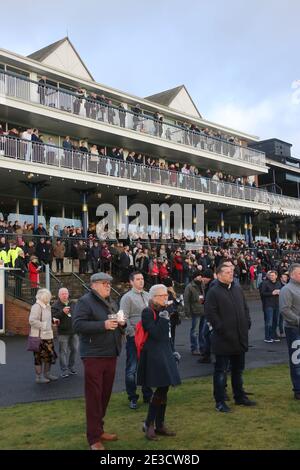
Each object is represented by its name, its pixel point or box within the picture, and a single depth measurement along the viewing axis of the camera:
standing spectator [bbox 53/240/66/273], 19.20
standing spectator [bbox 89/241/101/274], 19.21
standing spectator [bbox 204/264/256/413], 6.22
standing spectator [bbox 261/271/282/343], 12.62
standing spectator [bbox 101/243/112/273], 19.44
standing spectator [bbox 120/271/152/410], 7.01
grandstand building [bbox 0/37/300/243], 22.56
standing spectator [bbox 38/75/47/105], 23.36
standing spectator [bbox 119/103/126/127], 26.86
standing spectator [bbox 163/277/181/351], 8.80
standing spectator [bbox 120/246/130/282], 19.06
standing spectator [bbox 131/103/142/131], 27.59
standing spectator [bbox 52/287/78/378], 9.34
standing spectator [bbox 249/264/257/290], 24.56
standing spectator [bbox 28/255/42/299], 15.45
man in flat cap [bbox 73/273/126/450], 5.03
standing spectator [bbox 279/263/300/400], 6.77
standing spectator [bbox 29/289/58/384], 8.86
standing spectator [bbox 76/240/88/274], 19.19
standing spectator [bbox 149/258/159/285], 18.77
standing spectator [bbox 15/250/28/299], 15.60
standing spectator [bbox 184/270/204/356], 10.90
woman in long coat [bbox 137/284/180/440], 5.28
